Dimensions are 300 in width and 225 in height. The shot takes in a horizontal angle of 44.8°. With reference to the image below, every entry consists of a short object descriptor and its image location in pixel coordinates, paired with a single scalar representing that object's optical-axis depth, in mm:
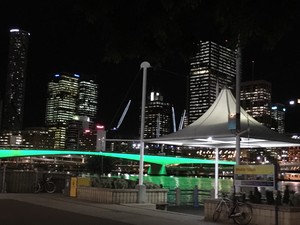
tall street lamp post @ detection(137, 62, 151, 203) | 15646
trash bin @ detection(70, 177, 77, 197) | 17219
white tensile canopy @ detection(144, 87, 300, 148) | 13783
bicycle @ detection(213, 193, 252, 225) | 10479
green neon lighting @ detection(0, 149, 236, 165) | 78117
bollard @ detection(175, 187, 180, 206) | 18454
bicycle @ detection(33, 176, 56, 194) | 19458
